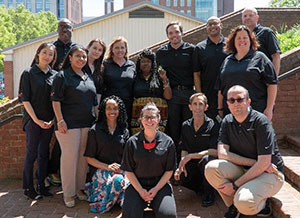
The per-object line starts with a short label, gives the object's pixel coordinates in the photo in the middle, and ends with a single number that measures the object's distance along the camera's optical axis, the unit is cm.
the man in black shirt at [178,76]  493
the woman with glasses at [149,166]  381
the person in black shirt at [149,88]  482
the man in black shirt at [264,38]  455
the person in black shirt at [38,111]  452
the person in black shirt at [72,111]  434
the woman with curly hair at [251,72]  401
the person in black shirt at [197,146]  434
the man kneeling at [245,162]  354
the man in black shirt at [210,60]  484
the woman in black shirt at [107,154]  436
